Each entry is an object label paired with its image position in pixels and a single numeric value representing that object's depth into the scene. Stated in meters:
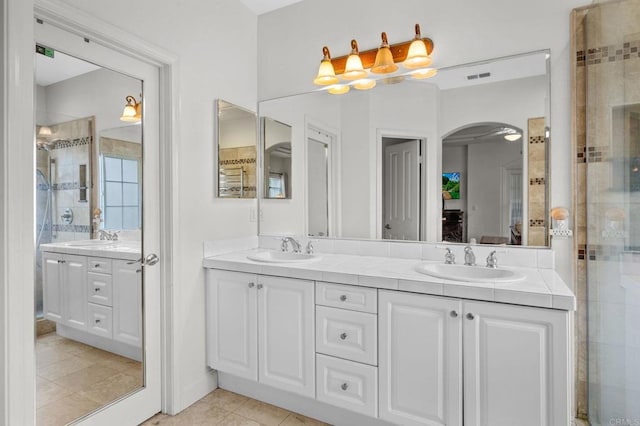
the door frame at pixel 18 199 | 1.36
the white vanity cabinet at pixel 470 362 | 1.41
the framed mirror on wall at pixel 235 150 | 2.42
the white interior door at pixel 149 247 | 1.90
